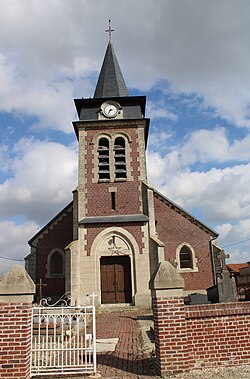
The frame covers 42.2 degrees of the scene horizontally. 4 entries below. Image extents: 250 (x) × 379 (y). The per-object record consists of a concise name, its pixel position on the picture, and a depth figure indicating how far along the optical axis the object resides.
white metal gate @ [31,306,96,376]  6.08
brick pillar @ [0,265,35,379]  5.67
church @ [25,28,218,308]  16.56
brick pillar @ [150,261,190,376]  5.87
